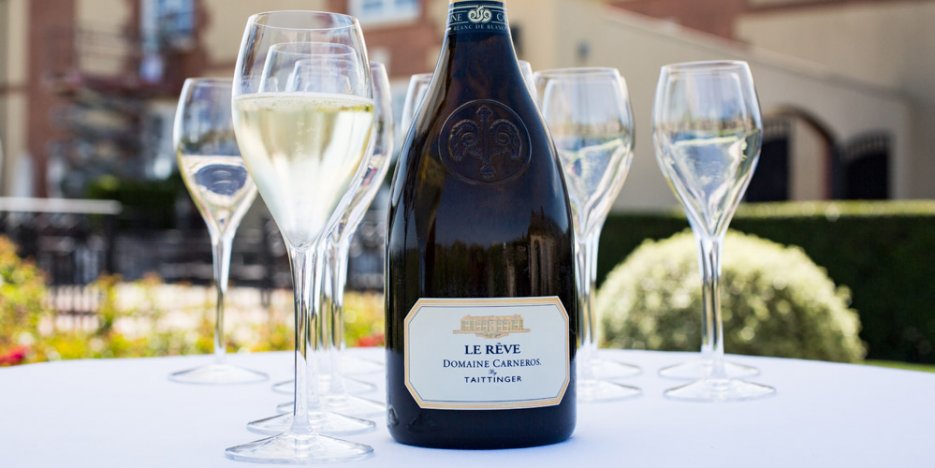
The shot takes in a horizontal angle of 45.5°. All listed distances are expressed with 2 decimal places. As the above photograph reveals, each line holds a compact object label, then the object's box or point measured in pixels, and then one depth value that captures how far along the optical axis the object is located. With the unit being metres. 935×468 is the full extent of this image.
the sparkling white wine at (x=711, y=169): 1.62
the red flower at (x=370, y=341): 4.31
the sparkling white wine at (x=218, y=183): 1.87
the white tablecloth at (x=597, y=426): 1.12
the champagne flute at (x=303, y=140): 1.13
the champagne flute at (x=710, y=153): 1.62
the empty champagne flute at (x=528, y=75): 1.44
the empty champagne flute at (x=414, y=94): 1.65
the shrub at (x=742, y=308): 4.88
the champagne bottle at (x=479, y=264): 1.17
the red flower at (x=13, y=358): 3.39
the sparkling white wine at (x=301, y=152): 1.13
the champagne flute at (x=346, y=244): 1.52
